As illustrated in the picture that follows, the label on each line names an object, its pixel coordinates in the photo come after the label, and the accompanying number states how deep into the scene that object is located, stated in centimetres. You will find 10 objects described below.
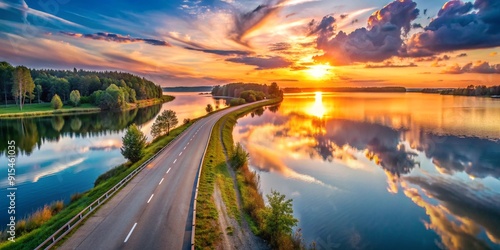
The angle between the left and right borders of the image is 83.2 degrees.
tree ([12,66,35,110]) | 10306
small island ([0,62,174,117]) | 10669
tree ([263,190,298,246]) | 1884
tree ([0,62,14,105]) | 11475
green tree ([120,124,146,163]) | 3997
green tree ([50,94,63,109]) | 11756
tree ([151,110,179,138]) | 6118
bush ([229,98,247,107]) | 15948
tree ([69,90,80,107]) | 12752
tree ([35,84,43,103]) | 12547
